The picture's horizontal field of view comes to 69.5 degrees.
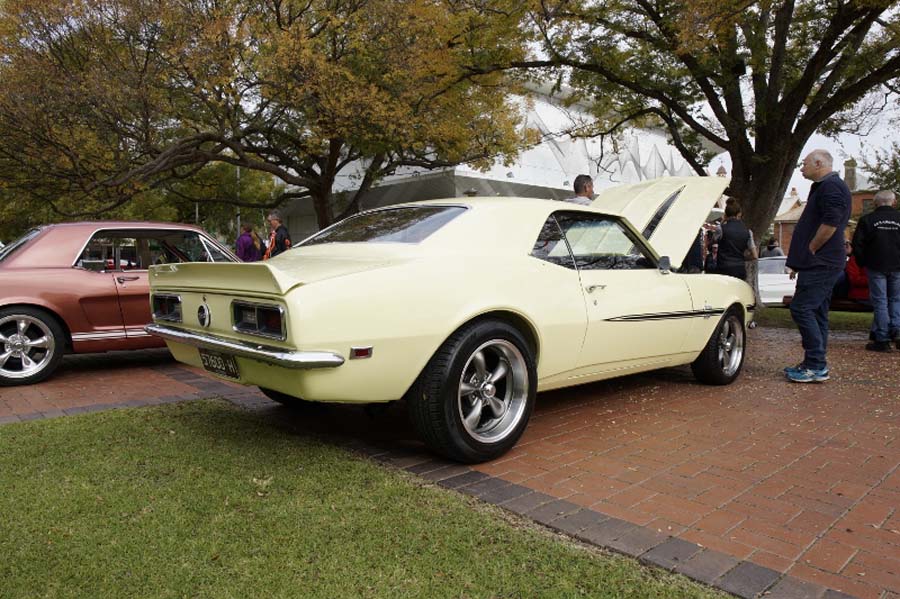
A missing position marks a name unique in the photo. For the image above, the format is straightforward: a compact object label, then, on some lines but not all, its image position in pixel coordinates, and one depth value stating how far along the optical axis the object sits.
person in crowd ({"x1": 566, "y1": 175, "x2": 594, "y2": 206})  7.18
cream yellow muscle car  3.21
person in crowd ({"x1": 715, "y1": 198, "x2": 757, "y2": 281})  8.52
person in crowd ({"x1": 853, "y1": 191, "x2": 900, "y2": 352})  7.73
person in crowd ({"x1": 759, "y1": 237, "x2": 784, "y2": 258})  16.82
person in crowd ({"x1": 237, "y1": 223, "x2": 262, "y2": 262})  11.92
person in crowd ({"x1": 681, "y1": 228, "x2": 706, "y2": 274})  8.59
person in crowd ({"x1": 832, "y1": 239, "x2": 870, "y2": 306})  9.52
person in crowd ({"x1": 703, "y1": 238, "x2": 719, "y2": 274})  9.08
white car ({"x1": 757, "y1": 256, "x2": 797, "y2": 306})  14.16
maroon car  6.01
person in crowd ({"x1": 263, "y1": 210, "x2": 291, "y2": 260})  10.44
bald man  5.52
